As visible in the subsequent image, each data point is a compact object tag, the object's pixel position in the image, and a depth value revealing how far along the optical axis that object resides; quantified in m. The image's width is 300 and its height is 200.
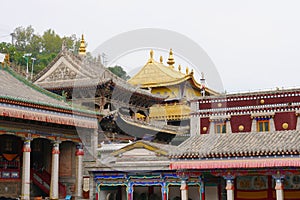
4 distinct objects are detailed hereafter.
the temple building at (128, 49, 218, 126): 47.53
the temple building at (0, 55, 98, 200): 25.70
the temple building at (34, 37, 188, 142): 34.16
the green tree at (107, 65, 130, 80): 82.09
